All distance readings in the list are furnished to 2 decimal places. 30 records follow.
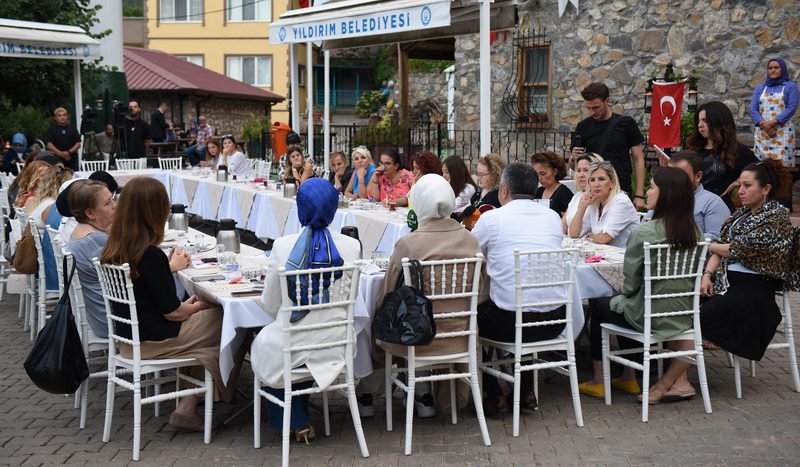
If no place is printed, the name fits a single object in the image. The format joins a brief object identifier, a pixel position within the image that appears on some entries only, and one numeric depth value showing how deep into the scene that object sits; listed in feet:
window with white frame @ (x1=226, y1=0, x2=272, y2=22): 130.72
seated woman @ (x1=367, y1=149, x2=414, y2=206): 30.07
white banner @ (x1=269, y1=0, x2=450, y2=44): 26.86
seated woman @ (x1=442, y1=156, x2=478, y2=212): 26.68
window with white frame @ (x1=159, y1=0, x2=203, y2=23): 132.77
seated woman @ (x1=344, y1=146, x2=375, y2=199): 32.01
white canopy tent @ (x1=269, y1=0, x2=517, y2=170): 27.40
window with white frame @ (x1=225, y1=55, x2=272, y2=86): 133.08
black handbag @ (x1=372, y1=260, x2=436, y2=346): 14.98
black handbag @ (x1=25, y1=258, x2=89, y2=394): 15.44
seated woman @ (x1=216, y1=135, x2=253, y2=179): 43.88
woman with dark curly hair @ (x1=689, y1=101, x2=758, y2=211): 23.82
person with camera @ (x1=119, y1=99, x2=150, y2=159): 55.57
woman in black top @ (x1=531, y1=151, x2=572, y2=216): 23.93
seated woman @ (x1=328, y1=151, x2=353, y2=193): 33.78
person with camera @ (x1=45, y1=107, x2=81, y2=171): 48.91
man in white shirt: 16.81
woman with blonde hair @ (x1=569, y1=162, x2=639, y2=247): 20.81
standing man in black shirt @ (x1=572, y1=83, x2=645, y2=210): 26.21
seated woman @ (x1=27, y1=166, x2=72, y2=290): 22.11
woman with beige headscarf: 15.84
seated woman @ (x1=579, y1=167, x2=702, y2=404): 17.19
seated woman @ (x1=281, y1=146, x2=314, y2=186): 34.53
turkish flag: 40.73
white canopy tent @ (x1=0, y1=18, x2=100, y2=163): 46.70
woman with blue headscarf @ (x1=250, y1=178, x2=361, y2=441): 14.83
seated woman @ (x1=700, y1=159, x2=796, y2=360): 18.11
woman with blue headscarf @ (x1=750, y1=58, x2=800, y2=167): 35.50
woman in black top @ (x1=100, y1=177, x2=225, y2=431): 15.46
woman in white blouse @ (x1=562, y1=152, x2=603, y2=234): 22.57
